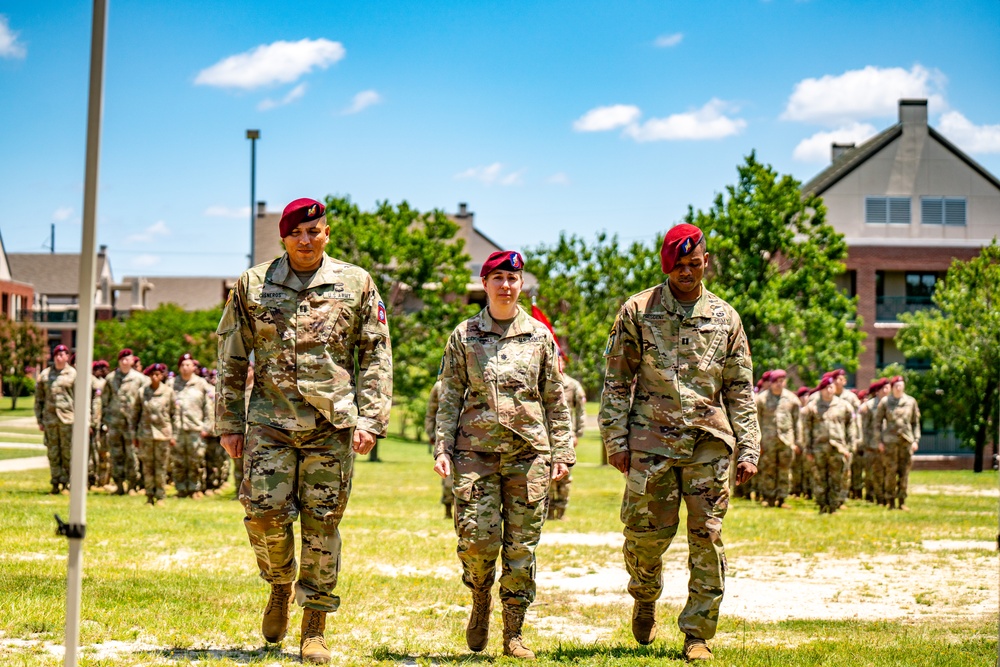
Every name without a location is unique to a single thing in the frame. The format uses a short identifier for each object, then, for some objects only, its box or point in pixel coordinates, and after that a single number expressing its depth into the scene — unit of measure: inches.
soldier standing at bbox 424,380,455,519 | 648.4
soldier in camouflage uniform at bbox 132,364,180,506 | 757.9
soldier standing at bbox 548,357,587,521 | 669.9
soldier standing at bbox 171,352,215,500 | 805.2
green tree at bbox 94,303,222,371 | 2301.9
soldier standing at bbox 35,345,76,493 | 644.1
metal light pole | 1222.3
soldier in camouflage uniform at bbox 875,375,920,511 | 869.2
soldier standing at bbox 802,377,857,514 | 810.2
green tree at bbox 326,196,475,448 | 1753.2
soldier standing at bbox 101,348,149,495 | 804.0
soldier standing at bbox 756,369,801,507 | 881.5
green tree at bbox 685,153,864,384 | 1481.3
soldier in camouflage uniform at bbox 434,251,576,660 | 290.0
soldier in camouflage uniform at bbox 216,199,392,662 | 268.2
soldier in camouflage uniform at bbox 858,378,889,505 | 894.4
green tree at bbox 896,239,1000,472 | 1700.3
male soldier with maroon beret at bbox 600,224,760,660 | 286.4
